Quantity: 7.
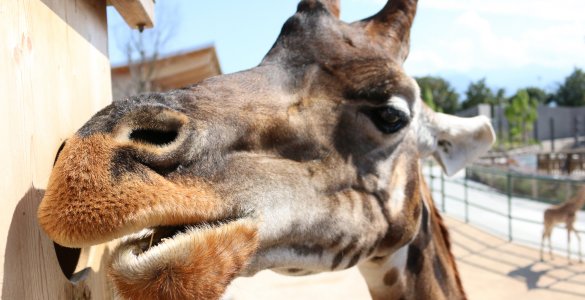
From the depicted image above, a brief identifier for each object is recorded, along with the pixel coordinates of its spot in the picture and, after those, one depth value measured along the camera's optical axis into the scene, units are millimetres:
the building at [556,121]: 61719
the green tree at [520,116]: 54500
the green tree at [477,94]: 78500
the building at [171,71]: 10570
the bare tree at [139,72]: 12867
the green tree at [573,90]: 77062
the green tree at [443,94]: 79212
